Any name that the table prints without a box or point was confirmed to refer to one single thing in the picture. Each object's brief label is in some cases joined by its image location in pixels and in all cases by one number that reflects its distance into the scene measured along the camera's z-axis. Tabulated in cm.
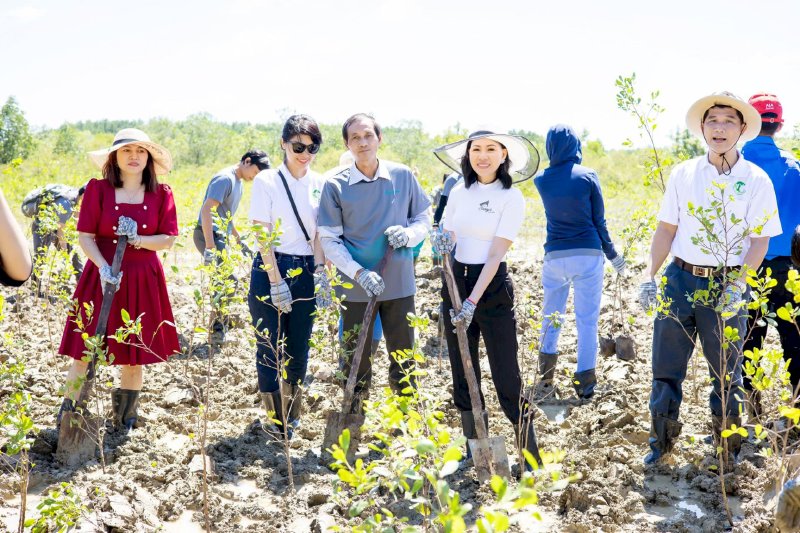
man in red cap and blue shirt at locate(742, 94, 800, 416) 390
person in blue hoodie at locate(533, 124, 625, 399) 472
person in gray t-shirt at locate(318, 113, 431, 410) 384
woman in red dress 401
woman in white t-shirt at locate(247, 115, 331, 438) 402
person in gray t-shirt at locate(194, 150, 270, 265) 556
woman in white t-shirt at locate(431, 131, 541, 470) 359
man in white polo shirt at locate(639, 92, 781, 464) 343
